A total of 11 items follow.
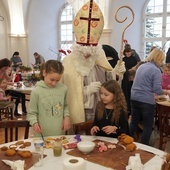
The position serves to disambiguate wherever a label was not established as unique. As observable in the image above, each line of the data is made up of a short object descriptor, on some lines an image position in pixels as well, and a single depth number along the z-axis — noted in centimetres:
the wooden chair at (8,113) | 478
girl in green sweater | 210
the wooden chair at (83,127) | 212
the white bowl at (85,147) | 163
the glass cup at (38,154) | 150
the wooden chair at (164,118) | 311
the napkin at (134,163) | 136
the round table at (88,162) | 147
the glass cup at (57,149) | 161
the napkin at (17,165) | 134
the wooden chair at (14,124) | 209
